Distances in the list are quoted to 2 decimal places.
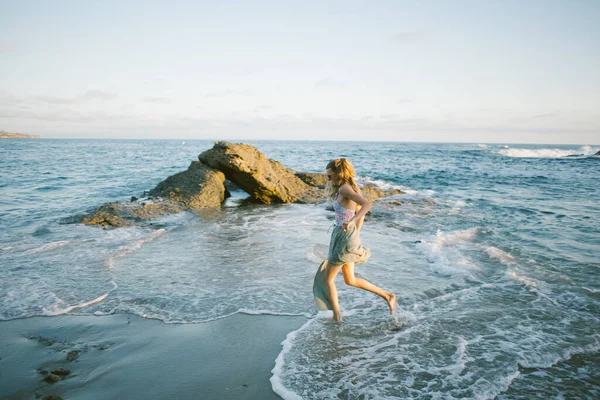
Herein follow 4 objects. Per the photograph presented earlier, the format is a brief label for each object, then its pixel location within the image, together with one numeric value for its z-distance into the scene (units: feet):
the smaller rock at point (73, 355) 12.68
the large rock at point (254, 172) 41.24
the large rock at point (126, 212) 32.35
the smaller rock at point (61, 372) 11.75
